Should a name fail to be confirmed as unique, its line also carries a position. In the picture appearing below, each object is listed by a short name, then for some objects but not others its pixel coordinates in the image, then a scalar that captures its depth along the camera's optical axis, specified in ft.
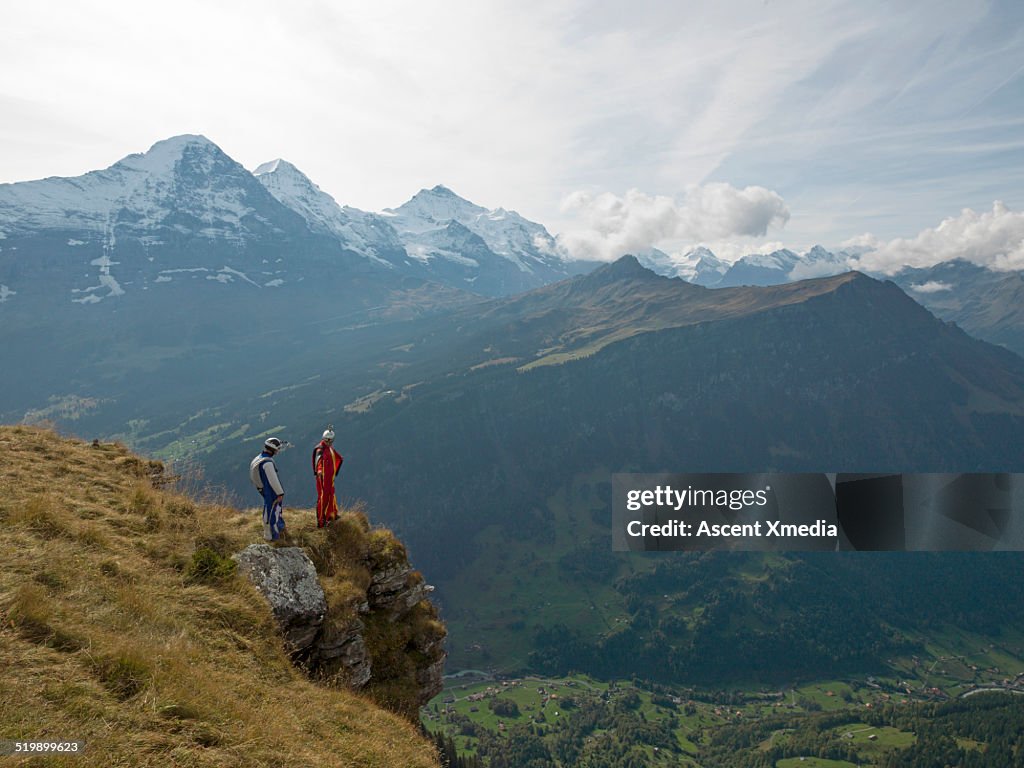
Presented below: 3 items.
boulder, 53.93
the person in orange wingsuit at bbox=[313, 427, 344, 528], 67.77
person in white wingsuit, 61.26
